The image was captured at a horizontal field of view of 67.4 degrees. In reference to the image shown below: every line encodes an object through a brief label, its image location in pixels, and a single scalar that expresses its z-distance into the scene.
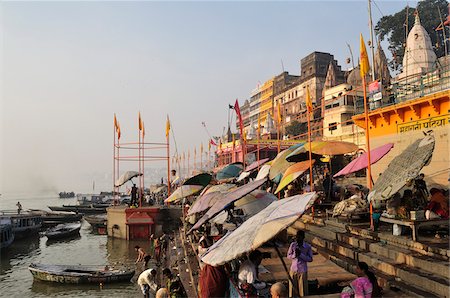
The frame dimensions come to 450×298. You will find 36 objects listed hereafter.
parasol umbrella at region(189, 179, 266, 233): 7.33
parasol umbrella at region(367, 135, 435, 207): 7.04
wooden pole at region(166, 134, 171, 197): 27.85
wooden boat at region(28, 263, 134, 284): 16.00
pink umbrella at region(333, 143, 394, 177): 10.82
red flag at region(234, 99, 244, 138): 20.70
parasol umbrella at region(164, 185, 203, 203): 14.64
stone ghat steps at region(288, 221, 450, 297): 6.01
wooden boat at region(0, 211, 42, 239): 29.22
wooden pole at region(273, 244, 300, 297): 5.90
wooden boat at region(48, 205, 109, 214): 43.62
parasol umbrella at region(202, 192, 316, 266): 4.70
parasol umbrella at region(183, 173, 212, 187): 14.77
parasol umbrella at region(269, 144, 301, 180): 14.45
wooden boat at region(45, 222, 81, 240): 28.86
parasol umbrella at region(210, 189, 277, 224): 9.48
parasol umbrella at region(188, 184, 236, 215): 9.91
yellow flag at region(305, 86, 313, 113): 13.04
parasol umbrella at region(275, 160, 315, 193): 11.79
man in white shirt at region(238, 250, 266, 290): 5.64
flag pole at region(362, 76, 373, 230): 9.11
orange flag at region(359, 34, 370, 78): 9.91
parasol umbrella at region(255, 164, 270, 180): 15.06
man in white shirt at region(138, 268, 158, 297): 12.19
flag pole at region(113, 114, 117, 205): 28.28
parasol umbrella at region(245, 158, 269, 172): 19.09
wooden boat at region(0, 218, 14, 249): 25.27
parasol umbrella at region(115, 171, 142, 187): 26.14
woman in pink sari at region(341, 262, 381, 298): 5.06
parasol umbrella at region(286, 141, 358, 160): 11.98
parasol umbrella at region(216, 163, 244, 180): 21.58
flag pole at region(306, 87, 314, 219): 12.43
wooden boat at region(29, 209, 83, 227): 36.31
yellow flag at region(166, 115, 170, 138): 27.74
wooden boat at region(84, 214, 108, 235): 30.98
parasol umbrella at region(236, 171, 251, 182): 18.11
